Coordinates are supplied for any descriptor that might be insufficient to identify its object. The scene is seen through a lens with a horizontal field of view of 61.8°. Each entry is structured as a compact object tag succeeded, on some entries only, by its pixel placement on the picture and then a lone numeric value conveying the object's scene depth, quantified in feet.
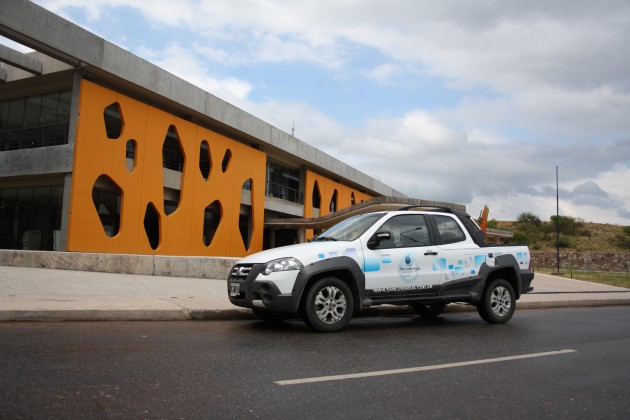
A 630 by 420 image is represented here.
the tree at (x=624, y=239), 247.09
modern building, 72.13
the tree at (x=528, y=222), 267.80
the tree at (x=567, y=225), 269.03
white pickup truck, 24.09
